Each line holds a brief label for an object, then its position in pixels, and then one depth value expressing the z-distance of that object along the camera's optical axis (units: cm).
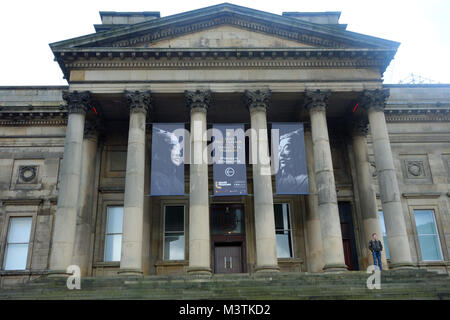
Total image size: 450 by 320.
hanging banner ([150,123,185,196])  1897
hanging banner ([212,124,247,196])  1889
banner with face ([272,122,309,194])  1933
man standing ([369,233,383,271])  1809
